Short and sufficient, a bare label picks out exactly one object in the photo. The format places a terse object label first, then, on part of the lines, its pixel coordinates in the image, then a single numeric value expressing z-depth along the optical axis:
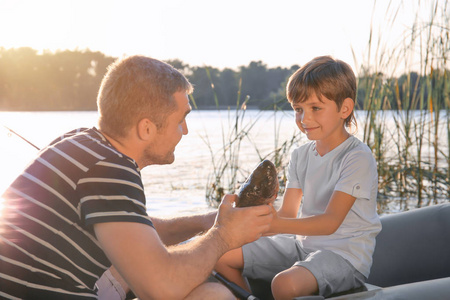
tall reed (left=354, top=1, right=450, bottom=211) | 4.55
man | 1.37
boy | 1.99
